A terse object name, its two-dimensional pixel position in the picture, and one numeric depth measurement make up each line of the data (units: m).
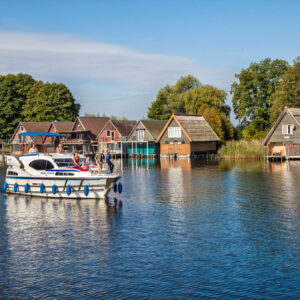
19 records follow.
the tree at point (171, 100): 113.62
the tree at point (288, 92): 75.25
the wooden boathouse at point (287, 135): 67.31
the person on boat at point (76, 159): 33.35
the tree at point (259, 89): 89.23
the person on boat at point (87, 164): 33.12
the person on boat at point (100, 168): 30.87
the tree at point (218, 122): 90.54
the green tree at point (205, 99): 98.38
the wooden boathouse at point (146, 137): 89.88
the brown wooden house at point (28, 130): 107.62
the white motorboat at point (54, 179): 31.12
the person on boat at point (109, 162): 36.12
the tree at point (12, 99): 120.75
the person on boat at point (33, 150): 35.75
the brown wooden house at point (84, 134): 102.25
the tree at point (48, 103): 119.51
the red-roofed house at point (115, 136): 96.38
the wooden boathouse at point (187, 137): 83.81
